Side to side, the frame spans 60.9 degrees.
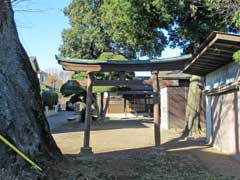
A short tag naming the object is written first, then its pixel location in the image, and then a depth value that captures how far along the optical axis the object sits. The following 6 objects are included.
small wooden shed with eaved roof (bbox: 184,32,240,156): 4.84
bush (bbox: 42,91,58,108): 21.92
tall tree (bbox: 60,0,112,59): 17.91
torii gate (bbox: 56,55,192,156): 6.60
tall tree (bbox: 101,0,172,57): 7.45
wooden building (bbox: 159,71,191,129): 11.62
